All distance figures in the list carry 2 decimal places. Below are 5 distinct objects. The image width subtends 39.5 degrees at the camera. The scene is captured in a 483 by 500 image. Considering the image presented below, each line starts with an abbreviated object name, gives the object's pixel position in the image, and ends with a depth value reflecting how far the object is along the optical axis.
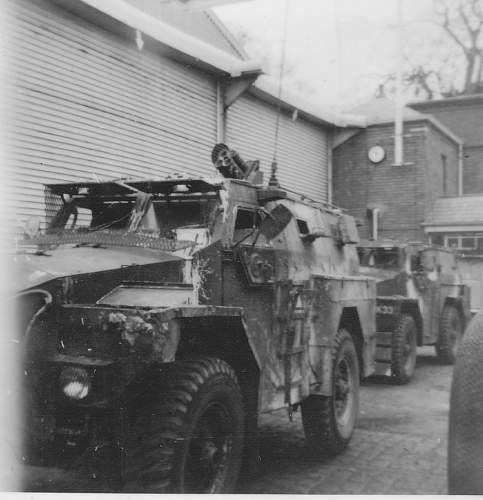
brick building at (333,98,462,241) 17.50
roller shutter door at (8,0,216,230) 8.43
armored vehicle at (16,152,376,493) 3.29
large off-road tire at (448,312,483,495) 2.61
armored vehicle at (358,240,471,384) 9.25
